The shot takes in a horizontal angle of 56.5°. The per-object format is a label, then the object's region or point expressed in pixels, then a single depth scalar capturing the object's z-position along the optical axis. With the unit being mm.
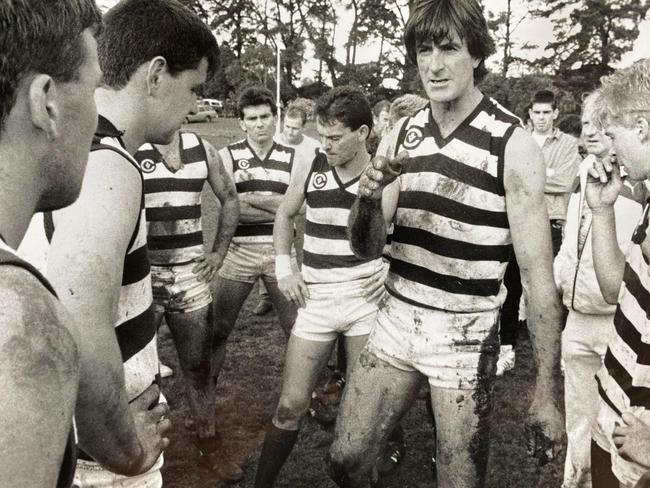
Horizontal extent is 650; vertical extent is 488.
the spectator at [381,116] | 7517
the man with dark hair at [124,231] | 1425
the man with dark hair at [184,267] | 3865
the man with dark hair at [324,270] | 3312
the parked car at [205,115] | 33406
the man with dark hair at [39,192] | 741
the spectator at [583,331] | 3061
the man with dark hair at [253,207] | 4500
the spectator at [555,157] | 6266
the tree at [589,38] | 36188
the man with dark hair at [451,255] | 2398
